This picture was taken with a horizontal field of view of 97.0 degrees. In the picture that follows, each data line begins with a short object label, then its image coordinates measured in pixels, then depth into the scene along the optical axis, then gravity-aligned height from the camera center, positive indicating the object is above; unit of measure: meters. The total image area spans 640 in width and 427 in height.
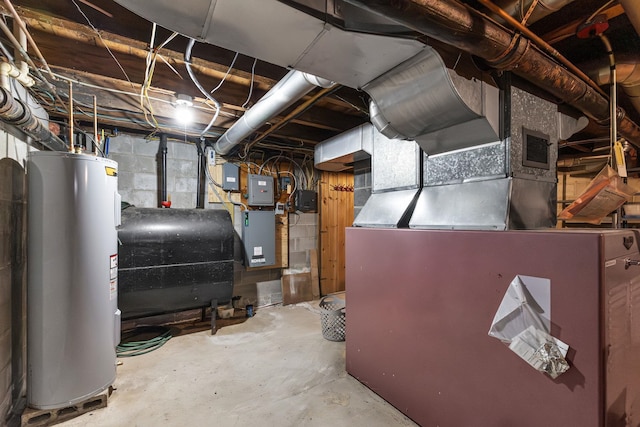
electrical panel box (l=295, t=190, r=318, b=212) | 4.04 +0.21
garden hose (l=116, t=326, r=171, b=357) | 2.62 -1.26
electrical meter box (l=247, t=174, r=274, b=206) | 3.62 +0.32
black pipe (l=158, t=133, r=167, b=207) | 3.24 +0.57
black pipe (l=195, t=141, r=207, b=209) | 3.44 +0.45
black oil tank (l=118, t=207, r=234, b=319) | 2.55 -0.43
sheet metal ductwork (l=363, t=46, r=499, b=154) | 1.39 +0.60
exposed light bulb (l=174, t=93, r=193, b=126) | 2.23 +0.91
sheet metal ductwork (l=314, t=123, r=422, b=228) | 2.03 +0.30
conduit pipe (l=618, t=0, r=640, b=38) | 1.00 +0.75
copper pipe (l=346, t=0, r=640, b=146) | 0.93 +0.70
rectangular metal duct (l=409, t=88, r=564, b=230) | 1.51 +0.21
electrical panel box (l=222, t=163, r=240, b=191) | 3.58 +0.48
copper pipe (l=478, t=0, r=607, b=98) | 1.15 +0.81
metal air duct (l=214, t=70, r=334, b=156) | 1.69 +0.80
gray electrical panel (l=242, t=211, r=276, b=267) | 3.65 -0.29
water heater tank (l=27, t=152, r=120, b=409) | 1.71 -0.40
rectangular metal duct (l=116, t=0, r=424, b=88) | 0.97 +0.72
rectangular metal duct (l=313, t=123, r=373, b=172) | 2.56 +0.67
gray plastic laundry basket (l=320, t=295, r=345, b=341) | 2.83 -1.10
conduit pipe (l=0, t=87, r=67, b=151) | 1.45 +0.56
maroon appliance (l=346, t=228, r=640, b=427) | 1.09 -0.55
